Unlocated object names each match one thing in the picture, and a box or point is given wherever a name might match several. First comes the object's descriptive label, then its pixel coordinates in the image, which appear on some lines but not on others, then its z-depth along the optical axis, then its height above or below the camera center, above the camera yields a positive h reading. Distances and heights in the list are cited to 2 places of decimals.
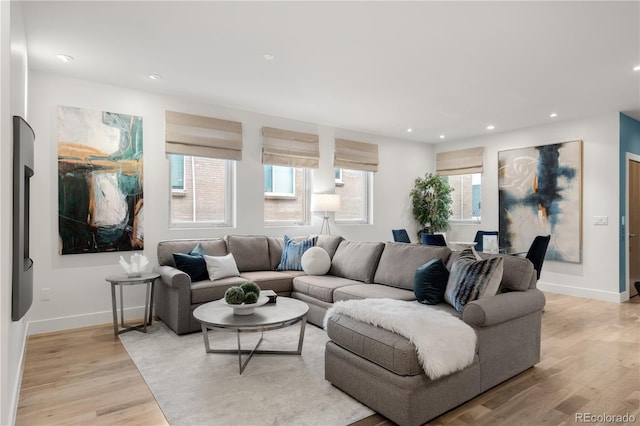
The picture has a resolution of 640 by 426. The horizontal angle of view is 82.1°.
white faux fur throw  2.03 -0.70
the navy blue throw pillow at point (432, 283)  2.91 -0.56
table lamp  5.65 +0.15
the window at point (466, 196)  7.01 +0.33
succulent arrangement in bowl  2.82 -0.64
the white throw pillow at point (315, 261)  4.46 -0.60
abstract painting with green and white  3.89 +0.35
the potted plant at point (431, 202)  7.07 +0.20
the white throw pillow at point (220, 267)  4.08 -0.61
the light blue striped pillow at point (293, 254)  4.79 -0.54
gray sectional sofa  2.08 -0.79
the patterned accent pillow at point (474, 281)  2.57 -0.49
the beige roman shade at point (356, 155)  6.25 +1.01
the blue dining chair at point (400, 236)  5.95 -0.38
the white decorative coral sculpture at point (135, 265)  3.76 -0.54
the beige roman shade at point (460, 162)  6.86 +0.99
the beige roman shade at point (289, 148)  5.41 +0.99
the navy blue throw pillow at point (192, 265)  3.98 -0.57
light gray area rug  2.19 -1.21
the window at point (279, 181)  5.59 +0.50
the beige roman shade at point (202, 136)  4.58 +1.01
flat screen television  1.94 -0.01
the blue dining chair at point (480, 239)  5.41 -0.42
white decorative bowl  2.82 -0.74
